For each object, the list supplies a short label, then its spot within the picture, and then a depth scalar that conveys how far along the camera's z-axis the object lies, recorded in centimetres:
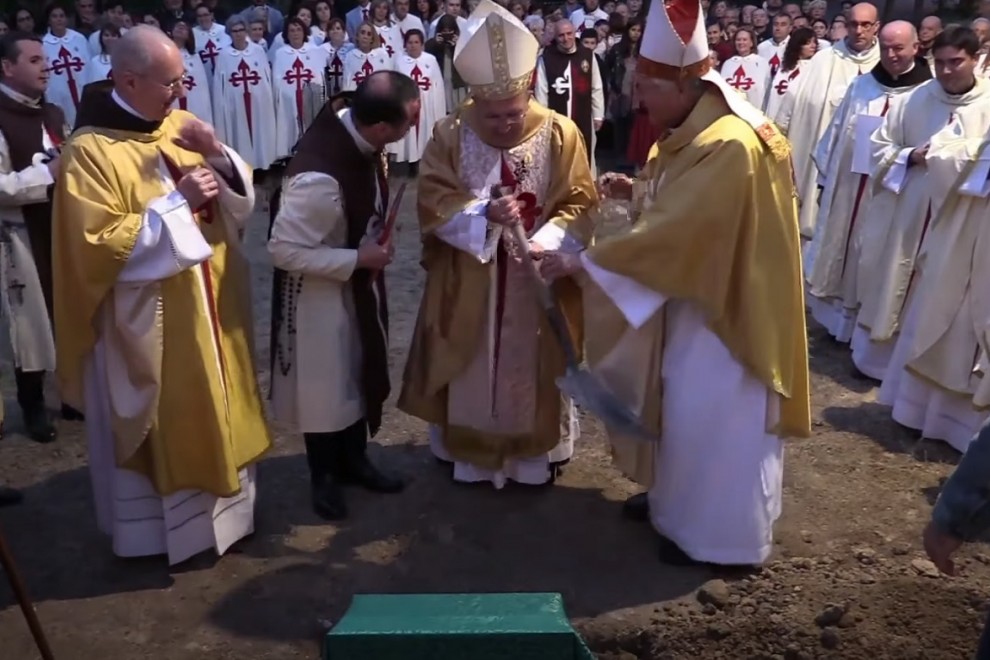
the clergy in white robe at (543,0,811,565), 388
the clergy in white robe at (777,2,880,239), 877
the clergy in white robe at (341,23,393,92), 1293
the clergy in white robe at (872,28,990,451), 538
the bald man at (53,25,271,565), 389
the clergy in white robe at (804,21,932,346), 680
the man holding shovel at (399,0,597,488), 439
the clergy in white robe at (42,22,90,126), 1177
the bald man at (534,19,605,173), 1203
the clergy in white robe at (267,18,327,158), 1276
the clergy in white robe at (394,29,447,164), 1298
